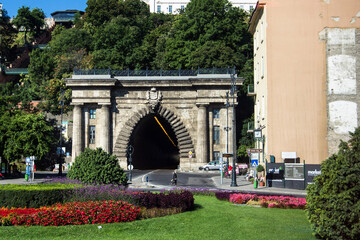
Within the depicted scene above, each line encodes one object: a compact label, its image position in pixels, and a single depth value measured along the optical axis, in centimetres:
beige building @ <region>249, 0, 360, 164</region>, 4900
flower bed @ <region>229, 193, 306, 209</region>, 2640
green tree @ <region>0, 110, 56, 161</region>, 5803
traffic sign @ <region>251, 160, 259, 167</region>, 4349
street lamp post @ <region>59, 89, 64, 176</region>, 6159
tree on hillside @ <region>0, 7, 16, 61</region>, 12950
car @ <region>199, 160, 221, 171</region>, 6923
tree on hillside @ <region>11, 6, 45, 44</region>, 14088
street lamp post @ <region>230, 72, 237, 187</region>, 4593
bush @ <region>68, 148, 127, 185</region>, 2991
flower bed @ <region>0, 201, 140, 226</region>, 2016
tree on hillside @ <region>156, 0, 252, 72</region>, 8788
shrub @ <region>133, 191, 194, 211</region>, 2345
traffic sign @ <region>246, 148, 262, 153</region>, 4416
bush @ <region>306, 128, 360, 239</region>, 1677
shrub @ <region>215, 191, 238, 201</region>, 2922
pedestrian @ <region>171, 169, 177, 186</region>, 4769
